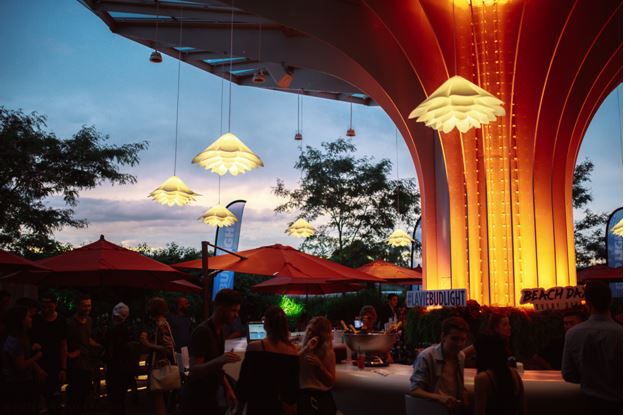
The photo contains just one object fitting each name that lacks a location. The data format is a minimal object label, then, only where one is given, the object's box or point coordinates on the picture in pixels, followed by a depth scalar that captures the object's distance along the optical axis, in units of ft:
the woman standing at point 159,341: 22.11
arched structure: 32.76
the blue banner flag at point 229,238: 63.87
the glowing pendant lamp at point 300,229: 59.98
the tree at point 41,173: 61.26
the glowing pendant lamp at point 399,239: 63.57
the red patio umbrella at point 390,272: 49.86
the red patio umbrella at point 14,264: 29.40
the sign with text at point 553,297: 29.01
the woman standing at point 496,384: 13.39
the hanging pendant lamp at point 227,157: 27.53
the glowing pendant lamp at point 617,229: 55.50
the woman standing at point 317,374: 16.56
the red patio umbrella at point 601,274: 54.29
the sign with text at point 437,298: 31.71
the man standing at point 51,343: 24.99
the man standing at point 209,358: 14.80
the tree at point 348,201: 88.53
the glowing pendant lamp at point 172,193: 38.68
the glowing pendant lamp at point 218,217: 52.03
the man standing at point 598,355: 14.65
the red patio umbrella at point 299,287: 43.80
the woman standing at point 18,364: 19.43
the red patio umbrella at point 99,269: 32.04
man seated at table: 14.90
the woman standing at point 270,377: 14.03
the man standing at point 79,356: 27.04
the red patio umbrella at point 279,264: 34.24
